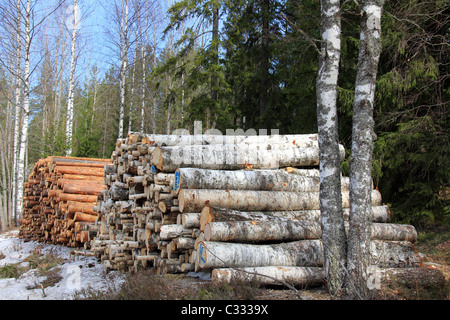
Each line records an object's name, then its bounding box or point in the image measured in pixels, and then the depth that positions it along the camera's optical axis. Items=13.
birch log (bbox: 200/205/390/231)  5.63
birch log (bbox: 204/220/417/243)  5.39
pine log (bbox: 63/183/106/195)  11.18
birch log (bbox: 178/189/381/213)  6.02
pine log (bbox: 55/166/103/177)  12.07
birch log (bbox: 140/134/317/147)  7.54
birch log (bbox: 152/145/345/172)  6.72
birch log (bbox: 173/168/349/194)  6.25
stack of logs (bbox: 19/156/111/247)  10.59
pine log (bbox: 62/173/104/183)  11.93
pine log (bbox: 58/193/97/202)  10.97
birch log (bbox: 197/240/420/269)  5.16
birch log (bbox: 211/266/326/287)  4.88
